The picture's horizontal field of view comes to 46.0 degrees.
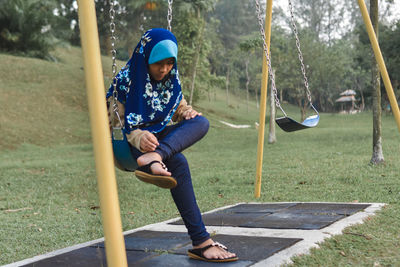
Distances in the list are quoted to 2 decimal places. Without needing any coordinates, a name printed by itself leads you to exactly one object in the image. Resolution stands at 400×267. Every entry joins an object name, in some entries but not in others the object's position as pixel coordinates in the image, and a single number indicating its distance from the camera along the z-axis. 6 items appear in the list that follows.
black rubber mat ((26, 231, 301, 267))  2.70
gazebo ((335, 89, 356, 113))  46.12
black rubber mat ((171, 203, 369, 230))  3.55
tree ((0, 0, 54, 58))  24.48
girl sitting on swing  2.51
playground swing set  1.84
